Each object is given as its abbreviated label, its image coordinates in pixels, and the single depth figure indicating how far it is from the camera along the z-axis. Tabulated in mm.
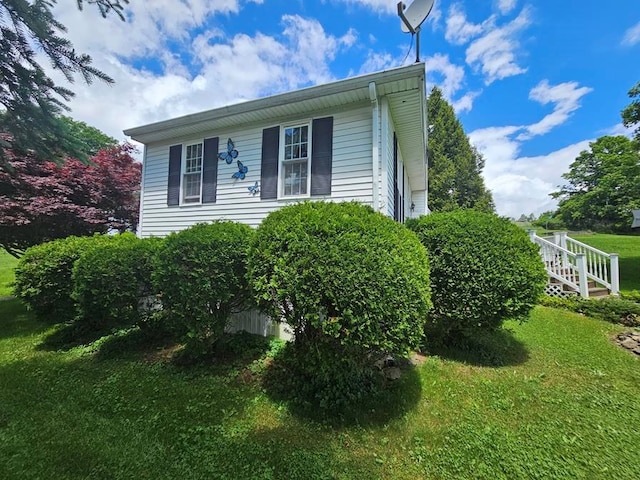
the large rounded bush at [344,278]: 2562
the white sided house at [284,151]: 5262
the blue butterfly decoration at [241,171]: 6441
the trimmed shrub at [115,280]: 4121
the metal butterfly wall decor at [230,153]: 6594
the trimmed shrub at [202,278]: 3432
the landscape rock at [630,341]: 4285
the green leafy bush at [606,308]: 5367
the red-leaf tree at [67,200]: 7059
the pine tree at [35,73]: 2572
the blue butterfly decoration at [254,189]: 6297
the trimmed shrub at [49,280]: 4832
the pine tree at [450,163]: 20797
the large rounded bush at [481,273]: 3643
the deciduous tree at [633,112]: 9773
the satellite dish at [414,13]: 5699
